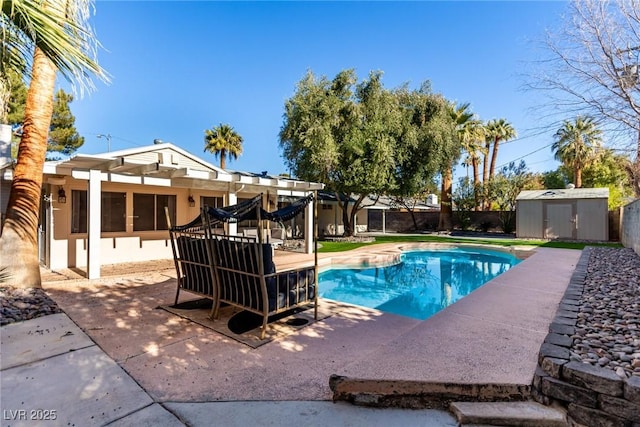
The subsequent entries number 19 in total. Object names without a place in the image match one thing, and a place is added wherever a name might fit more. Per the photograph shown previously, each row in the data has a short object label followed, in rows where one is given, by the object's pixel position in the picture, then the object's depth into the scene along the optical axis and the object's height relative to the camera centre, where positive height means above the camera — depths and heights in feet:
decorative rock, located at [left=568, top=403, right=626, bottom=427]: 7.86 -5.29
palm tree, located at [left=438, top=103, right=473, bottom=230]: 74.12 +7.30
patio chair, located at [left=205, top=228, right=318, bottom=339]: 14.29 -3.22
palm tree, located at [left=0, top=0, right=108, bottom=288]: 19.83 +2.01
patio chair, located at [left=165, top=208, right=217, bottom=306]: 16.80 -2.57
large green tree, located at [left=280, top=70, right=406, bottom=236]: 48.57 +13.84
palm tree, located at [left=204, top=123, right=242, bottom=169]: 96.84 +23.53
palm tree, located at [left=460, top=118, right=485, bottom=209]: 73.36 +18.62
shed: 55.52 +0.14
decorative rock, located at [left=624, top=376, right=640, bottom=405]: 7.67 -4.42
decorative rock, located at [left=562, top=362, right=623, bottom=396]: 8.01 -4.40
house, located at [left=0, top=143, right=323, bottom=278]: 24.53 +1.88
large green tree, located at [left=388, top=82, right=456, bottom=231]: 52.54 +12.65
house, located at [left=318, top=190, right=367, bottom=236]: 69.56 -0.40
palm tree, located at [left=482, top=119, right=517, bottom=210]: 85.92 +22.25
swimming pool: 25.85 -6.98
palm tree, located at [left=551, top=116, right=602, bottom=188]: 76.23 +16.42
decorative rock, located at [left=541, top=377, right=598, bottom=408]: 8.27 -4.93
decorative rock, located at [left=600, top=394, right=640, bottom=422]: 7.65 -4.90
